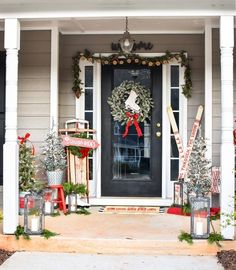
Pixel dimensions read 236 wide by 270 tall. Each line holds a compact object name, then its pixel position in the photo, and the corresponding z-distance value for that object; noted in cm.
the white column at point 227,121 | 454
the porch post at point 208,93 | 598
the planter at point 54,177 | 589
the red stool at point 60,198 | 578
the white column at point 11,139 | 472
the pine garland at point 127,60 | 623
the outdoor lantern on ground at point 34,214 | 460
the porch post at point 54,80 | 614
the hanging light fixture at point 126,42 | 582
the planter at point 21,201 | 558
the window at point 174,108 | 635
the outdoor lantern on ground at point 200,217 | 448
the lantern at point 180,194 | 584
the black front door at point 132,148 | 639
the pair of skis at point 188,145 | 612
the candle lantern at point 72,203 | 577
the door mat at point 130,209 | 586
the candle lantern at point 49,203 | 558
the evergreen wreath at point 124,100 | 638
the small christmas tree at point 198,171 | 575
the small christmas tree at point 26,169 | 571
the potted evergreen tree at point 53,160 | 590
